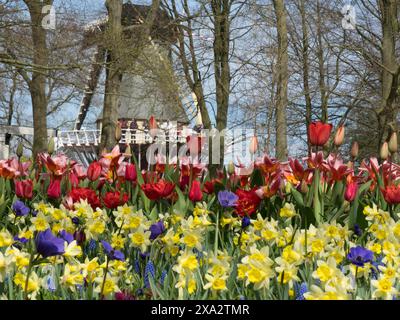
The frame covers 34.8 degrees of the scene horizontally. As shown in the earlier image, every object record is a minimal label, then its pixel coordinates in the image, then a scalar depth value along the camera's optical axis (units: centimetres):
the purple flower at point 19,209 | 279
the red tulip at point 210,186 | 344
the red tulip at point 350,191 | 302
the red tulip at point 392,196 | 299
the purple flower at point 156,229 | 222
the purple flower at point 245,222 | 241
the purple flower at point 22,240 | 236
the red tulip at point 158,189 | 298
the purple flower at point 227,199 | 263
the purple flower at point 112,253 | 176
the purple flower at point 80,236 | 242
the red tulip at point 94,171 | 366
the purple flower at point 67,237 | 197
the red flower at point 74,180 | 368
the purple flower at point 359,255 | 176
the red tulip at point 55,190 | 329
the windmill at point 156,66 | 1195
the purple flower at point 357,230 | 264
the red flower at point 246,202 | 281
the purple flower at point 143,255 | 225
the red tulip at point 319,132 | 322
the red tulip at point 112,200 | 292
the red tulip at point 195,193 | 299
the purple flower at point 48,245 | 152
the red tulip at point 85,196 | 306
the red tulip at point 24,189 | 328
